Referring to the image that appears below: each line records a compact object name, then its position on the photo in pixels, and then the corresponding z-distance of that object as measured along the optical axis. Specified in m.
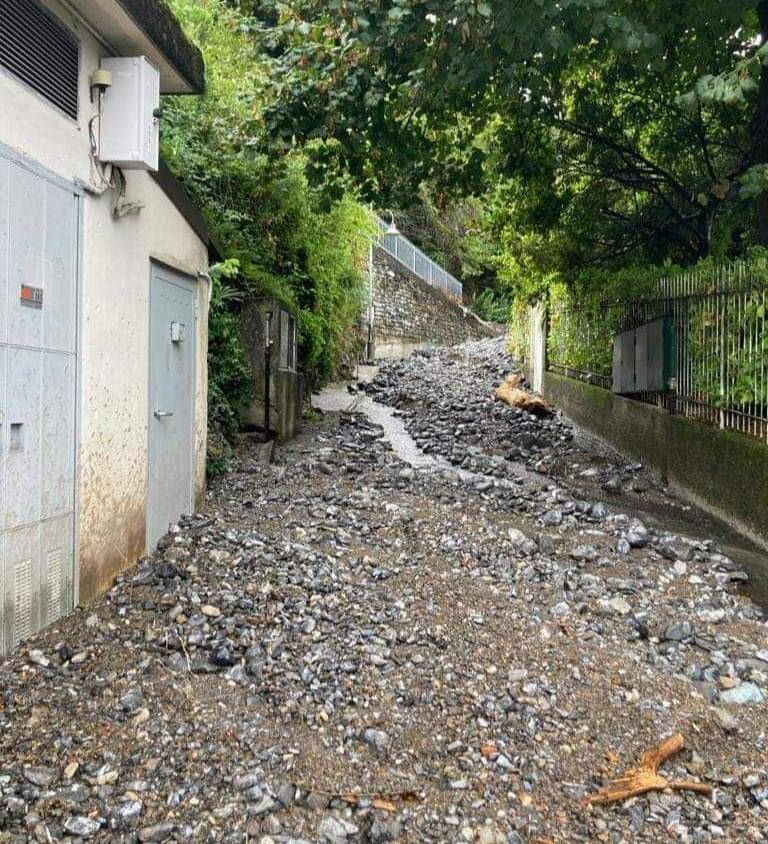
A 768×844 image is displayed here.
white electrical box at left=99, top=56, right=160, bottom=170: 4.25
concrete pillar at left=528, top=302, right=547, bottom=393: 15.74
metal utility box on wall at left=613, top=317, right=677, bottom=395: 8.73
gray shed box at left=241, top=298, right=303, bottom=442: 8.79
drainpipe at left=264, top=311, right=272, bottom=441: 8.73
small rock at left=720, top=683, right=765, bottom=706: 3.69
